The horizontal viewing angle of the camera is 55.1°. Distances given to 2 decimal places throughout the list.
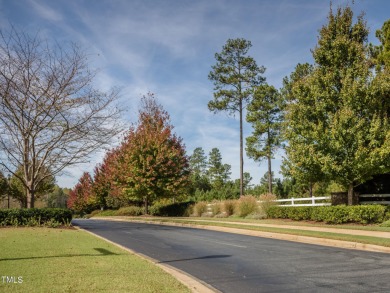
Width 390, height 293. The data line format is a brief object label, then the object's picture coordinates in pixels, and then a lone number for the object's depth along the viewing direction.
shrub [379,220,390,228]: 17.16
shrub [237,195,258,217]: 27.84
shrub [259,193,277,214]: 26.65
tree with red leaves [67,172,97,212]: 57.67
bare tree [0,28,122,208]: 21.61
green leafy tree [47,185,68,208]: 95.41
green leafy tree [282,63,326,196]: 21.09
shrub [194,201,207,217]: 33.09
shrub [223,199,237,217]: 30.08
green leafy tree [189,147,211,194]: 75.71
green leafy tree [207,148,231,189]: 78.31
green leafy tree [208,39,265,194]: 43.69
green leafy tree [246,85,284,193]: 41.84
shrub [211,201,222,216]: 30.91
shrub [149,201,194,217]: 35.94
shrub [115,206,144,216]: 41.72
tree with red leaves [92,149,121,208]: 49.36
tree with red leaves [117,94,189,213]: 33.44
